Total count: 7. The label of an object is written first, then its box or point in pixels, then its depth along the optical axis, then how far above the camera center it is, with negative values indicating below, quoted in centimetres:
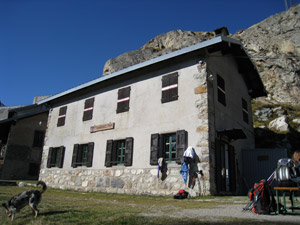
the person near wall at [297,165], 452 +36
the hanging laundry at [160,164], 999 +57
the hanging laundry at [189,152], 917 +98
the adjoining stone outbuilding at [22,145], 1977 +217
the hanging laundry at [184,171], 923 +32
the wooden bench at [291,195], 436 -18
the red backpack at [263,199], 484 -29
